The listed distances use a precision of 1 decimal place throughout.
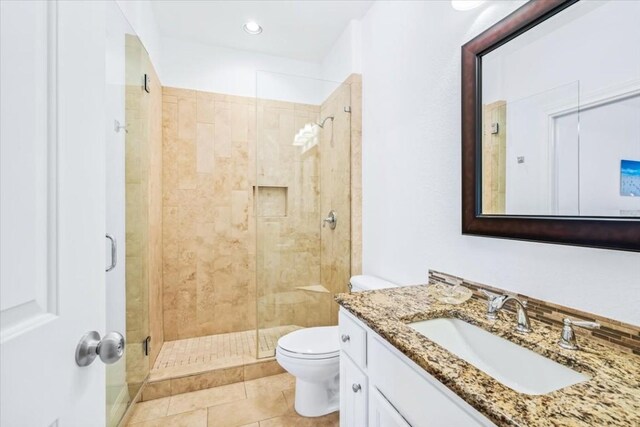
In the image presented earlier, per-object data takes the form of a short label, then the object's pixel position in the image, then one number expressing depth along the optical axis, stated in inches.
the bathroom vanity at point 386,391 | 27.6
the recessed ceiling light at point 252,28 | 91.0
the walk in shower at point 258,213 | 94.5
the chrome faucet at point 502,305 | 36.5
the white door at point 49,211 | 16.7
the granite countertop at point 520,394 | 21.6
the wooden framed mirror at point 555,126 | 30.8
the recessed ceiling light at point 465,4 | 48.5
